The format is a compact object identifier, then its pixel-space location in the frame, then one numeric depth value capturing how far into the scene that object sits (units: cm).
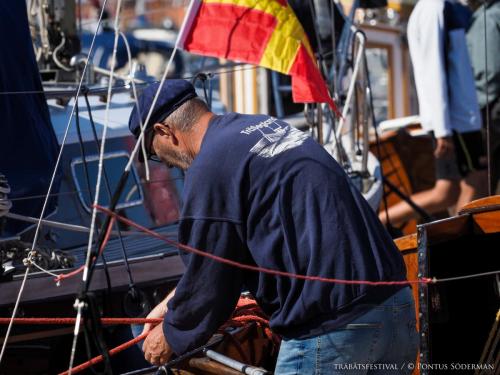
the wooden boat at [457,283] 763
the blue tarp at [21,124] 933
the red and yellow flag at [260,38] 919
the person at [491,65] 1415
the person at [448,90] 1377
